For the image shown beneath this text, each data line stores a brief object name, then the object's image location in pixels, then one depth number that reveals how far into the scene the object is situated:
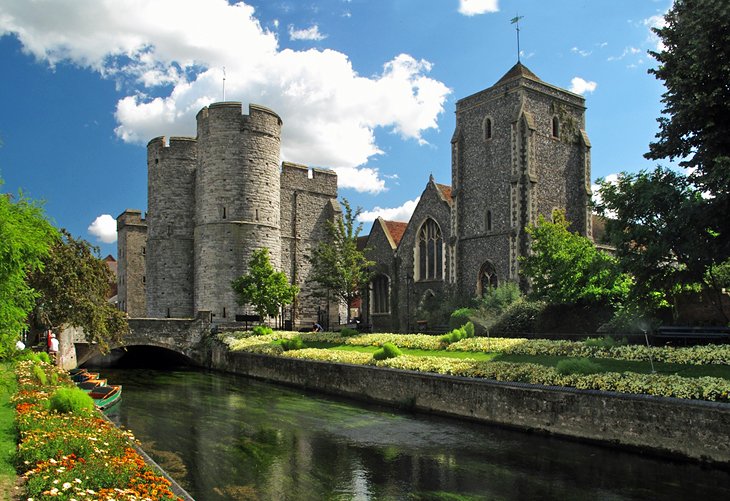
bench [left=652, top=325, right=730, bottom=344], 17.11
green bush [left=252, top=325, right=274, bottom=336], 32.81
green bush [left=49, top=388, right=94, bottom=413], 11.19
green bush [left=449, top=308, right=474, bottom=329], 28.67
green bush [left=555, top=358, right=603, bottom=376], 14.61
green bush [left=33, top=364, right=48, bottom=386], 14.50
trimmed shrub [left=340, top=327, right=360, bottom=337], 28.58
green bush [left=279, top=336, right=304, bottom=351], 27.41
